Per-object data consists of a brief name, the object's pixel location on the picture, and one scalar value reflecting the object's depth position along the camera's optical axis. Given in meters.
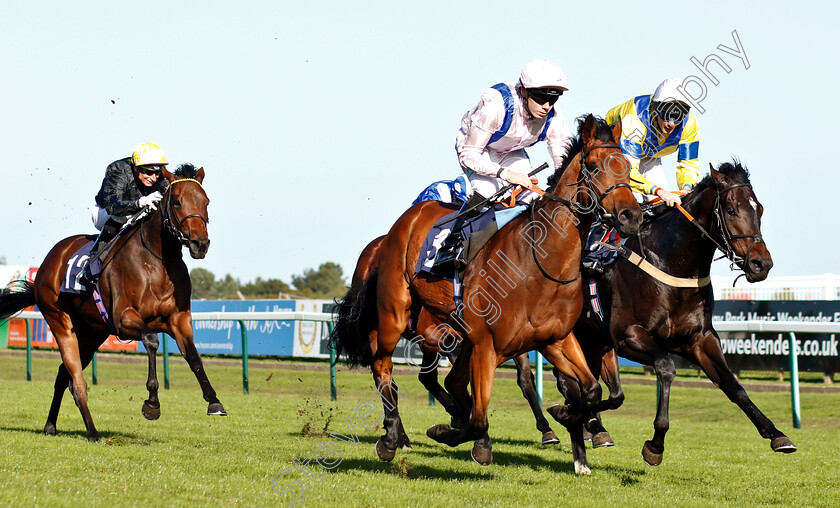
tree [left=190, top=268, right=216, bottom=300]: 108.52
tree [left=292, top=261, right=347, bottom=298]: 117.81
